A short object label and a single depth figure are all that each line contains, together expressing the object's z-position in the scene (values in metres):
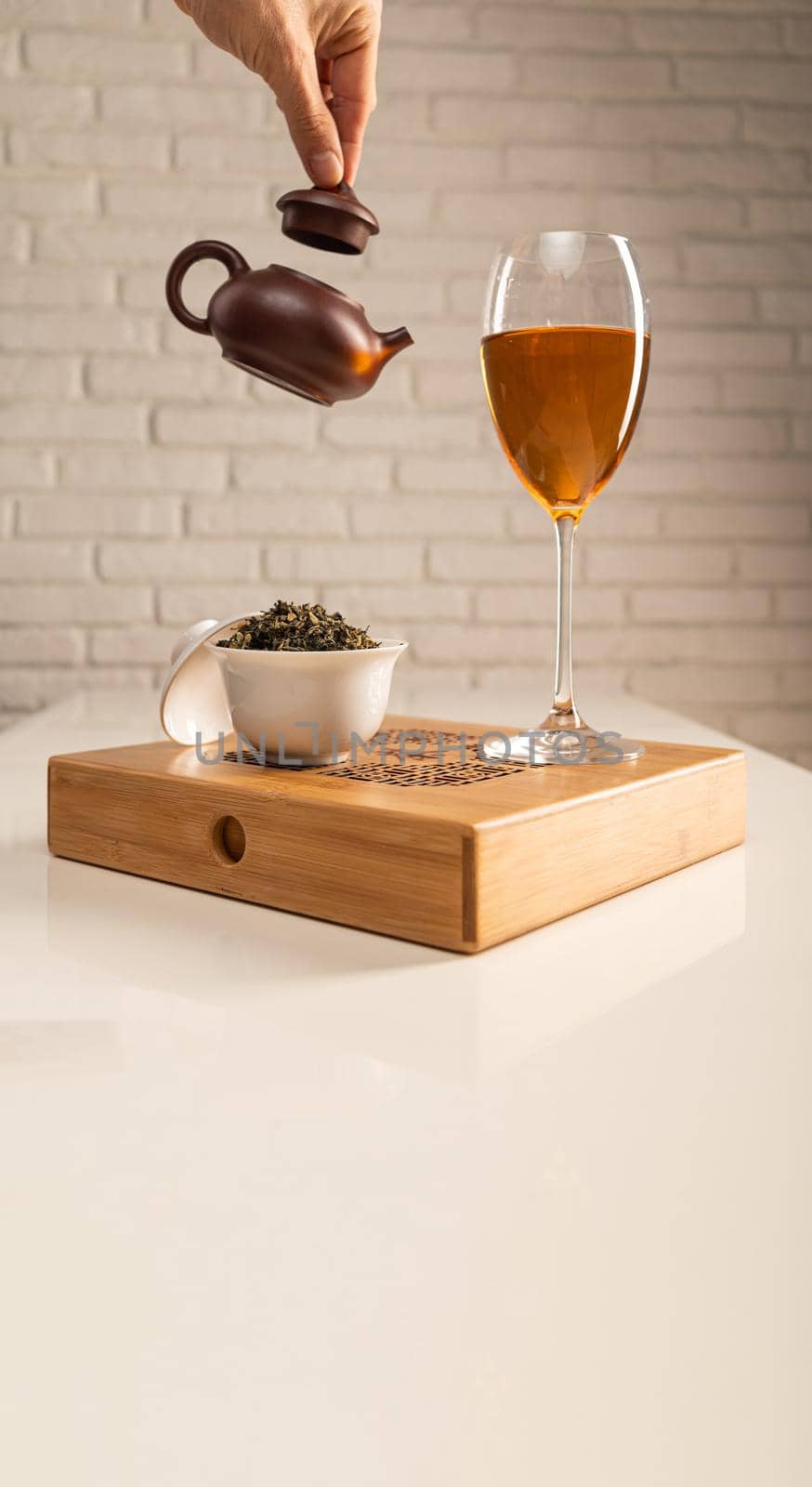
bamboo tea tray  0.58
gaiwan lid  0.78
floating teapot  0.83
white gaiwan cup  0.70
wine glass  0.76
